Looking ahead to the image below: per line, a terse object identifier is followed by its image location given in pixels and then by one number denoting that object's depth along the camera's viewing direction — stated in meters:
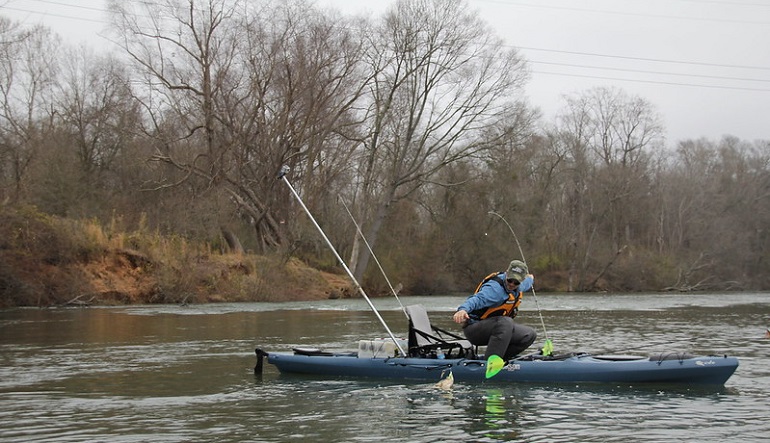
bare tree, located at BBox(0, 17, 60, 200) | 31.25
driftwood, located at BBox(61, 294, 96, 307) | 26.85
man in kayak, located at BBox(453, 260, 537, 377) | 10.05
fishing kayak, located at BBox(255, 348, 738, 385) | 9.89
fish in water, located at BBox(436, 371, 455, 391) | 10.19
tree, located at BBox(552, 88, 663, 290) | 48.94
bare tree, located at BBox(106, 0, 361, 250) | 34.84
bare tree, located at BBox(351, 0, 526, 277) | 38.28
